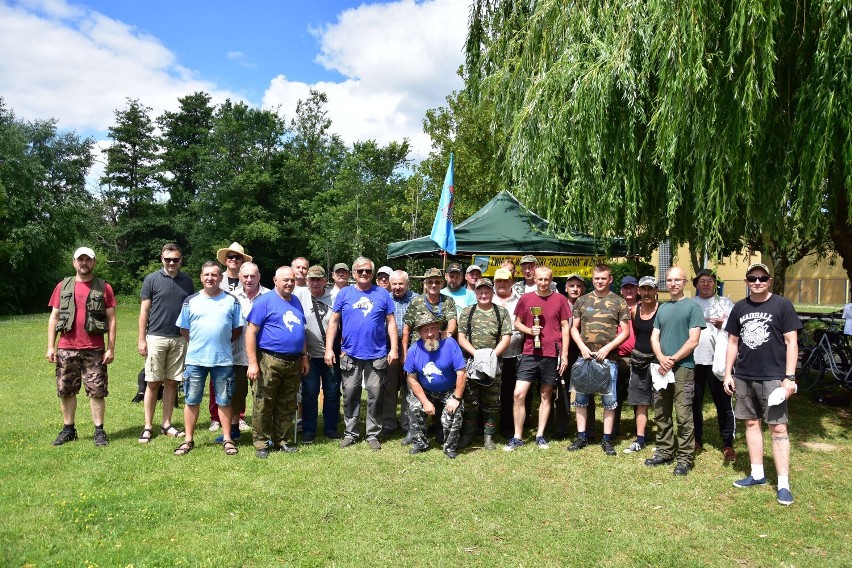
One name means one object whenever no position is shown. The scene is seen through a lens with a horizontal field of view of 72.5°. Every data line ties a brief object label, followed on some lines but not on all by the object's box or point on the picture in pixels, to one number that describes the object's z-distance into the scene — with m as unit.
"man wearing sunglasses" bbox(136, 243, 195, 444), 5.49
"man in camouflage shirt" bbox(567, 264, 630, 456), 5.40
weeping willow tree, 5.07
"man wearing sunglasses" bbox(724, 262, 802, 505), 4.33
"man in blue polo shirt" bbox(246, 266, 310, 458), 5.23
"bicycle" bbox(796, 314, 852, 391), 8.27
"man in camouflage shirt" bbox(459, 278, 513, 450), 5.62
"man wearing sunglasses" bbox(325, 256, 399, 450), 5.62
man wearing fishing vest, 5.36
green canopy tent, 8.15
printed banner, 8.40
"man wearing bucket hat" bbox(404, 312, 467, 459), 5.36
